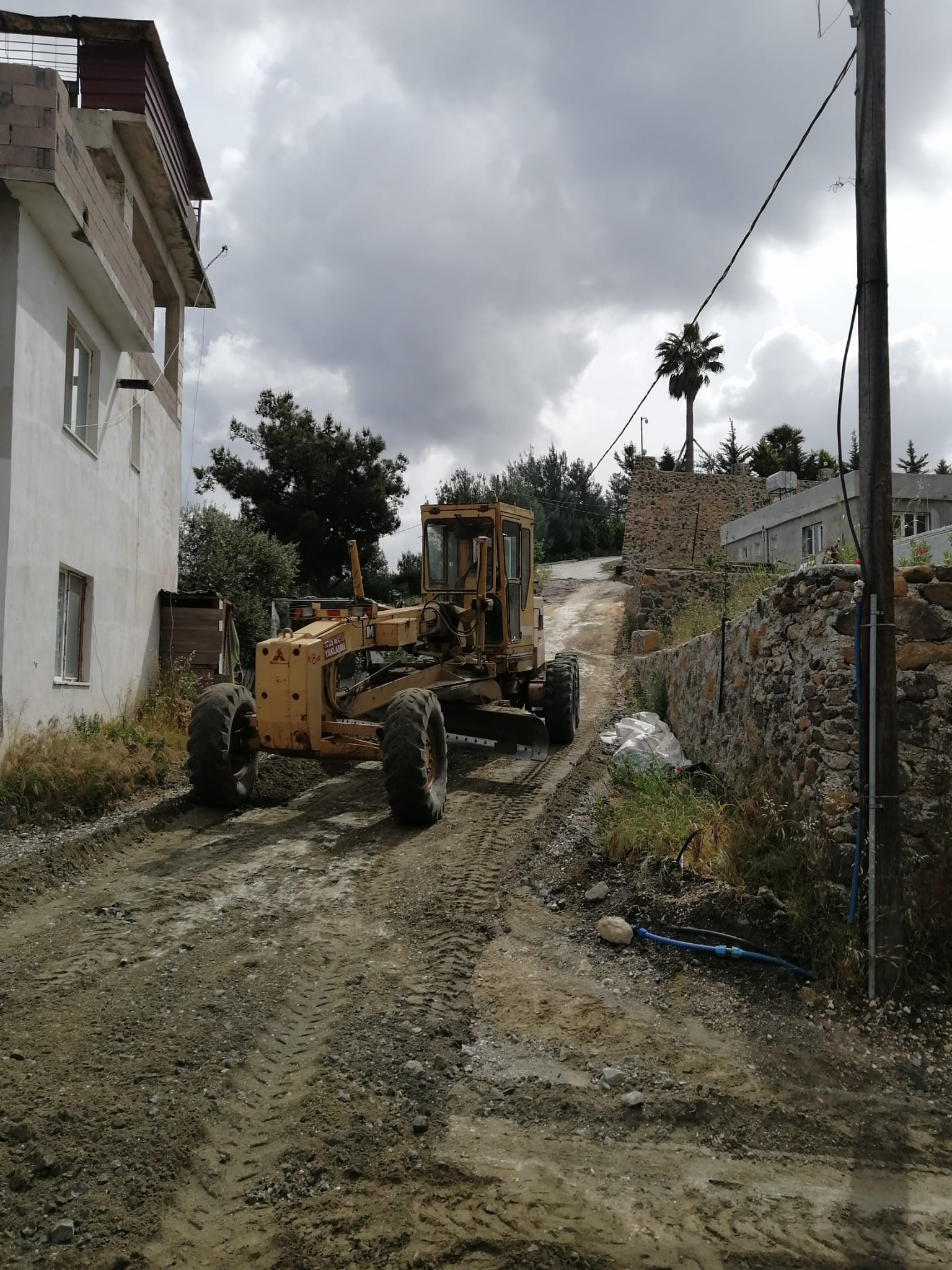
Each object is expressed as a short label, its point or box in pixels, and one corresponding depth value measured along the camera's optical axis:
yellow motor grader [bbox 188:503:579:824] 7.89
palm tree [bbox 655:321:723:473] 41.91
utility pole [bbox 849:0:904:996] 4.69
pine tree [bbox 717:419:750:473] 55.10
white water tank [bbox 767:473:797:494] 31.41
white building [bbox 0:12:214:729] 9.22
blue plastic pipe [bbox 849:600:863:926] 4.75
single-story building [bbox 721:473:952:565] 18.42
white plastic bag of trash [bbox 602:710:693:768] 9.09
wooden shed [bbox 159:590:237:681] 14.74
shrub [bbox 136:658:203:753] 11.86
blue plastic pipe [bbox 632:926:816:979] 4.79
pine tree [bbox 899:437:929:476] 45.42
